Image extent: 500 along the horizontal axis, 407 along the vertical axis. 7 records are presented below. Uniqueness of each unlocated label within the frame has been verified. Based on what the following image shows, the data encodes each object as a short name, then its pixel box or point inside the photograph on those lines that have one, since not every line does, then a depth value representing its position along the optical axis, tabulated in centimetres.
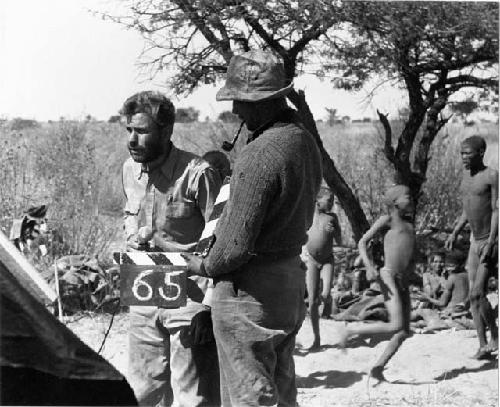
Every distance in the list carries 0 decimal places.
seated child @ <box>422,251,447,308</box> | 1001
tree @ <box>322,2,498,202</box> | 1047
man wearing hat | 396
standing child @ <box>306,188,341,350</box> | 864
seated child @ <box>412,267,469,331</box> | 929
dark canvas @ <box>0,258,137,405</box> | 256
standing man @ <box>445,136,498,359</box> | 786
